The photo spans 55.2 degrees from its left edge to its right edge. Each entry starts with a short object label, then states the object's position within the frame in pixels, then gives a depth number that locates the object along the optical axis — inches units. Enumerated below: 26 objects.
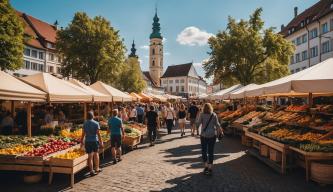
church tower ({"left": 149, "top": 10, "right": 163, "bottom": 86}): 4613.7
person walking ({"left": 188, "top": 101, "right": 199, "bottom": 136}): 832.3
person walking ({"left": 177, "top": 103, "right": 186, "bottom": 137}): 840.3
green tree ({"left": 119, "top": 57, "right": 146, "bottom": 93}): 2151.8
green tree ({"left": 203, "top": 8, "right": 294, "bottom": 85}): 1423.5
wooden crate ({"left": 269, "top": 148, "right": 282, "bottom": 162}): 403.2
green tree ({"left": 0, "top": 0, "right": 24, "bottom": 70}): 1008.2
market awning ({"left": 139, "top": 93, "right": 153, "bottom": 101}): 1339.2
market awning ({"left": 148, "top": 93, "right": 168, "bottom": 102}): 1527.3
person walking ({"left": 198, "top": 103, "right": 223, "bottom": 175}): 374.0
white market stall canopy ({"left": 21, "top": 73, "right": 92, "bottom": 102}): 465.7
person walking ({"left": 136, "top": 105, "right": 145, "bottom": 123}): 940.7
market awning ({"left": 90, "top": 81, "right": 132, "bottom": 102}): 760.7
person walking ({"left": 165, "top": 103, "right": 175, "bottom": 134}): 846.4
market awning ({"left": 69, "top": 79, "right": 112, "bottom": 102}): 614.1
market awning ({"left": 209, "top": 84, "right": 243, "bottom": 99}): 941.3
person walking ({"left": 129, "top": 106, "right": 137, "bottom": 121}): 915.0
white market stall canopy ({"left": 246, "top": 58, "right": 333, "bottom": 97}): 331.3
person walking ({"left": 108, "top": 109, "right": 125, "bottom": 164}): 452.1
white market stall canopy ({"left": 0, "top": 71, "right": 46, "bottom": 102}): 357.1
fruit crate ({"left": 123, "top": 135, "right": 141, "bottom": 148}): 564.6
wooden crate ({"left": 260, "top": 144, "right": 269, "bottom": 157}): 446.2
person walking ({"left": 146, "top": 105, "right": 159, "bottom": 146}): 635.7
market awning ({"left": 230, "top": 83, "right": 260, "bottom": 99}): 708.0
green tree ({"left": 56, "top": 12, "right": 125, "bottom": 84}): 1453.0
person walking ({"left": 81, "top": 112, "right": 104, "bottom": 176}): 375.6
